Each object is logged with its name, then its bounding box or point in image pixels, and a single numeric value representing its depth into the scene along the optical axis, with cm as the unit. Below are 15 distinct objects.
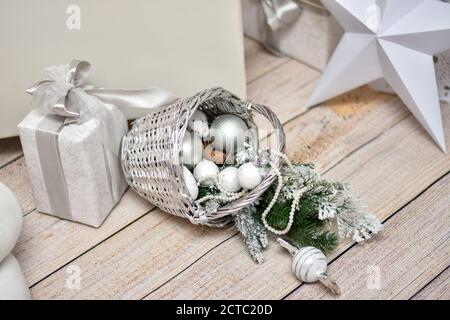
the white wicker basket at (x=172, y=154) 110
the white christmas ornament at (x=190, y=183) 113
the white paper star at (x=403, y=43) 132
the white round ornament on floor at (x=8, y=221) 103
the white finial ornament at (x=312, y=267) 107
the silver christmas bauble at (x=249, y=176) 111
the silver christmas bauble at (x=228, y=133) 120
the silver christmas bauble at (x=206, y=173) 116
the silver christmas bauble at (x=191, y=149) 117
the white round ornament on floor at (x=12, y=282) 103
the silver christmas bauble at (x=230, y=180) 114
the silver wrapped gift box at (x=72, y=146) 114
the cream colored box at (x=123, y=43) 121
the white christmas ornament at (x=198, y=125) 120
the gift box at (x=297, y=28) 152
